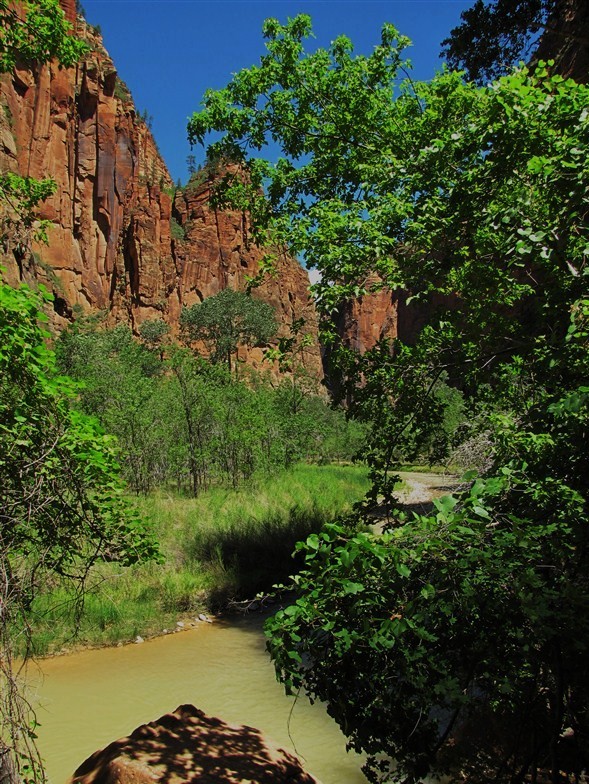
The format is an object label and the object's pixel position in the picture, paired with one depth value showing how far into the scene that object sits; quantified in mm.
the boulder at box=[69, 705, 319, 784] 3631
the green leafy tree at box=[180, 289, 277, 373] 58406
